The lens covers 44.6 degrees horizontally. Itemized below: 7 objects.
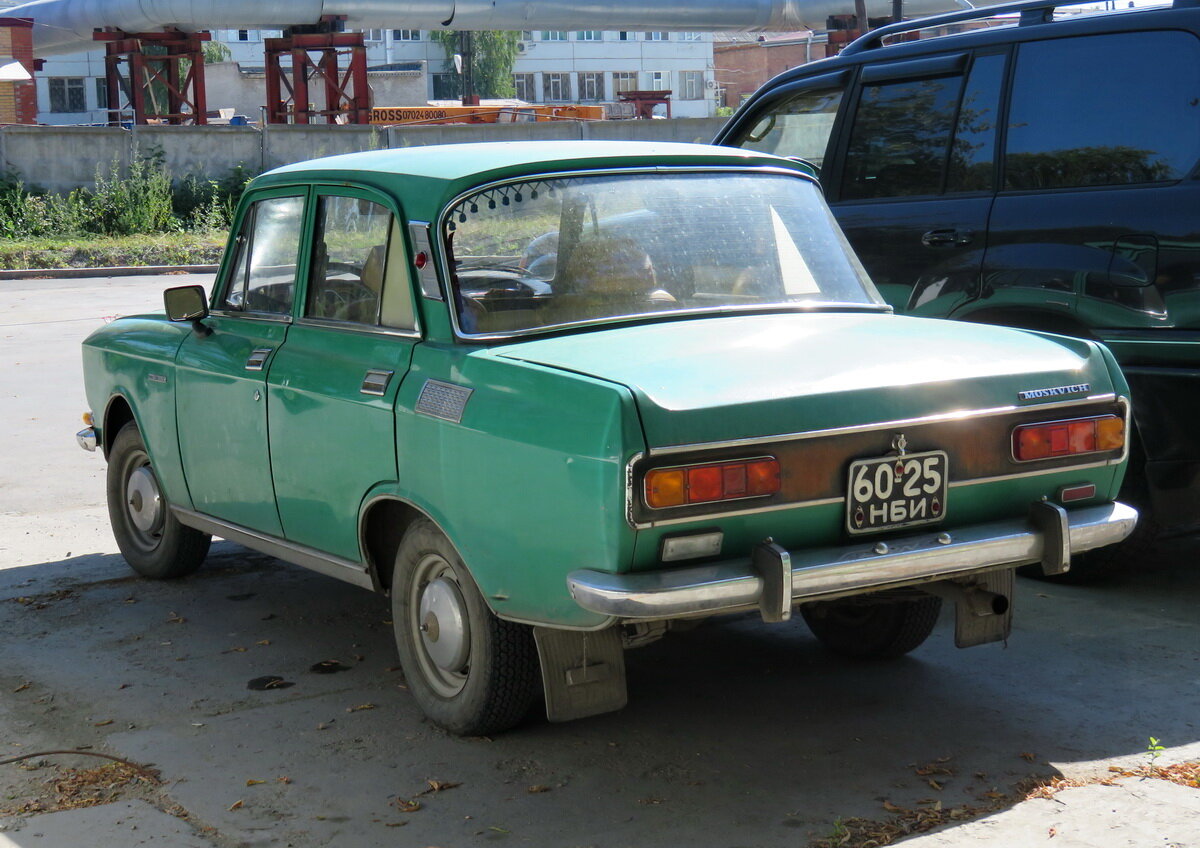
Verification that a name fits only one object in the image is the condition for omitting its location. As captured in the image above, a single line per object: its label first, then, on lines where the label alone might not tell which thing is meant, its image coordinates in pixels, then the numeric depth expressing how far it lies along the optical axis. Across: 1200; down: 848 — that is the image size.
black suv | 5.42
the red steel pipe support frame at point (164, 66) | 35.28
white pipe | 32.72
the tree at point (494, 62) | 88.81
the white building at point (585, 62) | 92.00
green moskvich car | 3.65
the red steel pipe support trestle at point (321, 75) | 34.38
